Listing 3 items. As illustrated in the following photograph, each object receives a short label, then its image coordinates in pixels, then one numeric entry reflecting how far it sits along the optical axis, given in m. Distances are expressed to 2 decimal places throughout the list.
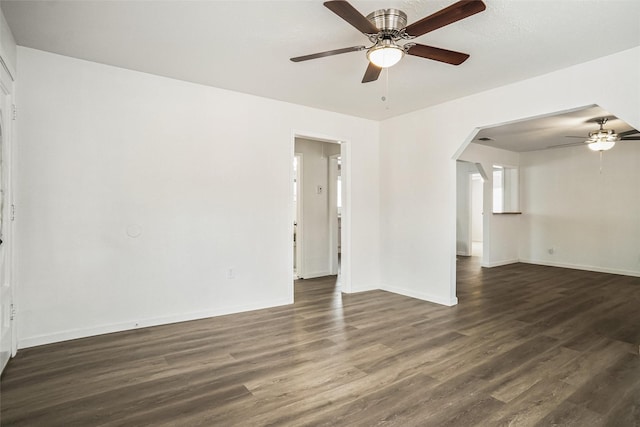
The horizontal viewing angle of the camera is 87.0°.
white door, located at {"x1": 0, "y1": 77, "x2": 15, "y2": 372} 2.54
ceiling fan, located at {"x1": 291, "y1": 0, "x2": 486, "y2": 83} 1.91
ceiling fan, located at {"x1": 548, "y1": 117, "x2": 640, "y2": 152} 4.89
